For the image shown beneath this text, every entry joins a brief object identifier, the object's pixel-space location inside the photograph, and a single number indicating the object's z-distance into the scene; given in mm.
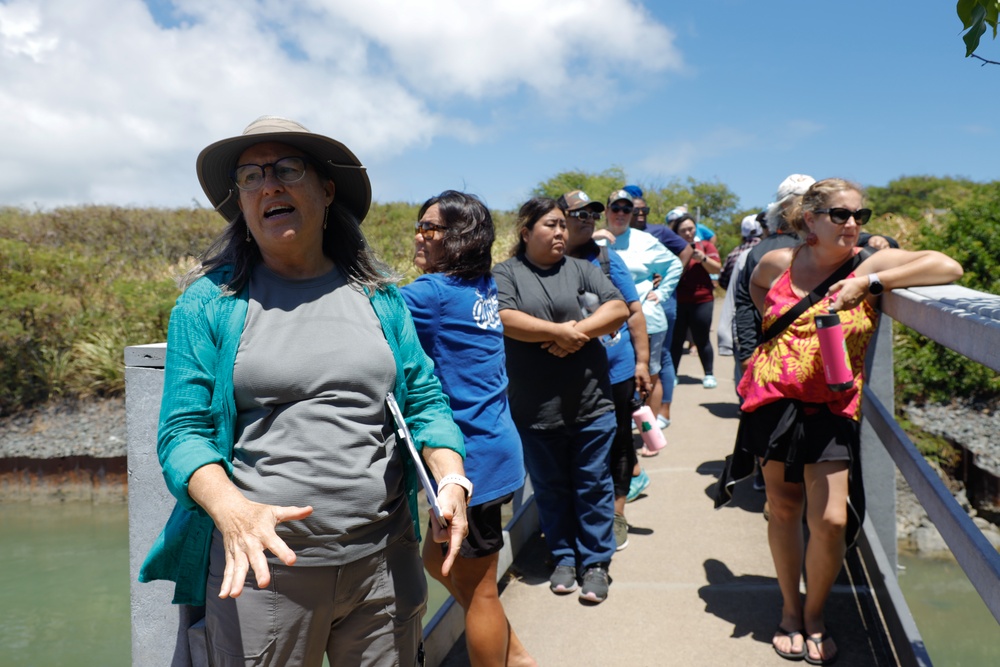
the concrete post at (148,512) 2250
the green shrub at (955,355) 9430
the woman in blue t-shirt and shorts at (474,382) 2873
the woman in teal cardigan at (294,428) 1886
